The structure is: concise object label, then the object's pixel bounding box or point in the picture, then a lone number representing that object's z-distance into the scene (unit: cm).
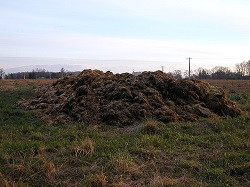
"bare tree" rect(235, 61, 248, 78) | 8378
